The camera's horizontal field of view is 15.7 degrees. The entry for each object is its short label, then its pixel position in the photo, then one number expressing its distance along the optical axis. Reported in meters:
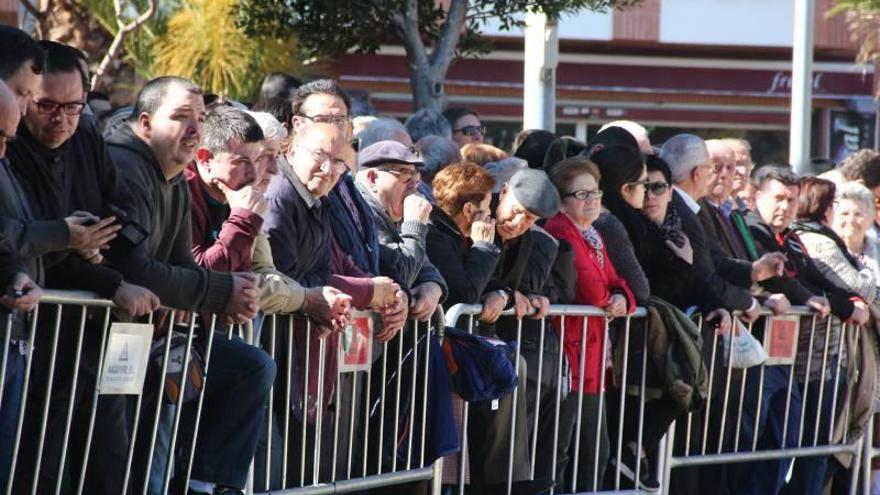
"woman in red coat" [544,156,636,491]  15.26
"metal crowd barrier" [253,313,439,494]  12.18
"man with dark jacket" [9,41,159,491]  10.16
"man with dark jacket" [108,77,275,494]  11.03
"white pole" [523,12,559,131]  24.59
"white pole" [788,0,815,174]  33.03
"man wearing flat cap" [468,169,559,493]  14.25
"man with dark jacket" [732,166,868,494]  17.67
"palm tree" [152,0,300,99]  36.43
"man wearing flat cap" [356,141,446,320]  13.39
